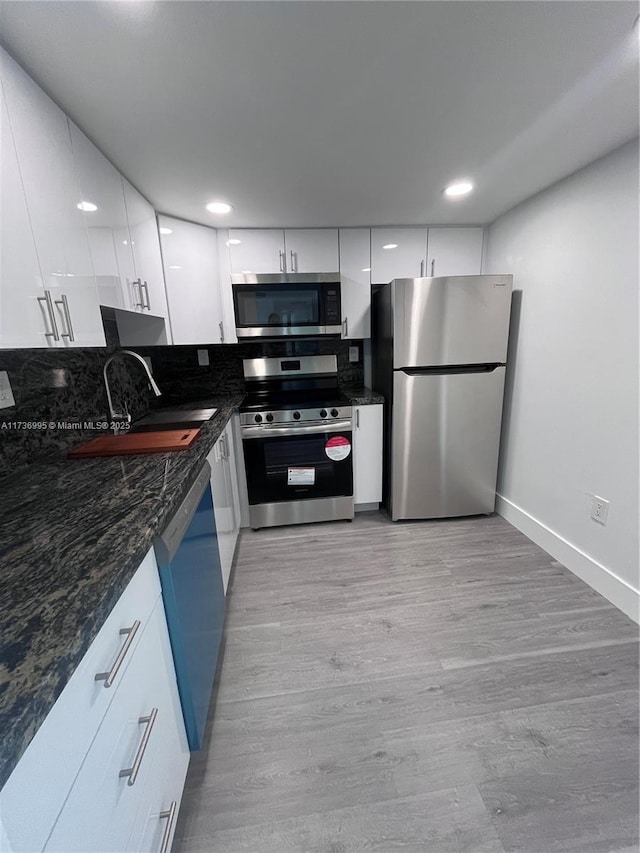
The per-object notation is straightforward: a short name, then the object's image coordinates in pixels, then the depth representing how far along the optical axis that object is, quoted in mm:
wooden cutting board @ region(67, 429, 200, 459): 1341
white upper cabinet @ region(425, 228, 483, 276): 2389
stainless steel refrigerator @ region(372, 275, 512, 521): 2059
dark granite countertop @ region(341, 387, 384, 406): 2279
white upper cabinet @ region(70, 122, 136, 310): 1205
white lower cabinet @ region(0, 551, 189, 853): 414
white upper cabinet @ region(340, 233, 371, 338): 2332
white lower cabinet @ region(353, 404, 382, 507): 2332
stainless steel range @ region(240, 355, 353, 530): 2189
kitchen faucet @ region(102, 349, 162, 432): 1398
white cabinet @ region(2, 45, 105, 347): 911
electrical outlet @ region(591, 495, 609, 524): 1664
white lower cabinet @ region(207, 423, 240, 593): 1586
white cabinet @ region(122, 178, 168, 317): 1609
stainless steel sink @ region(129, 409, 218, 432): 1748
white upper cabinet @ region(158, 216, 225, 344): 2023
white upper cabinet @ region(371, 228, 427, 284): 2346
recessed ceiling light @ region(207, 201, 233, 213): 1858
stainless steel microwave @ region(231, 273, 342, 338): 2193
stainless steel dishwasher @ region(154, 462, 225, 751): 892
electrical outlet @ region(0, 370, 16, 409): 1111
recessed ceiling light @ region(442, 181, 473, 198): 1746
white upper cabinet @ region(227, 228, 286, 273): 2246
